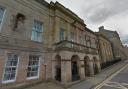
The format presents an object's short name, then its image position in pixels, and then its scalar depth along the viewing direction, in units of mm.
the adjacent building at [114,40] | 25071
